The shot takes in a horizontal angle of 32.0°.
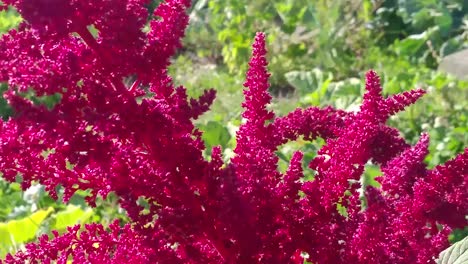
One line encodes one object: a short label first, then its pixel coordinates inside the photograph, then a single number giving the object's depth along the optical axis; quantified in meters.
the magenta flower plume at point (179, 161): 1.12
